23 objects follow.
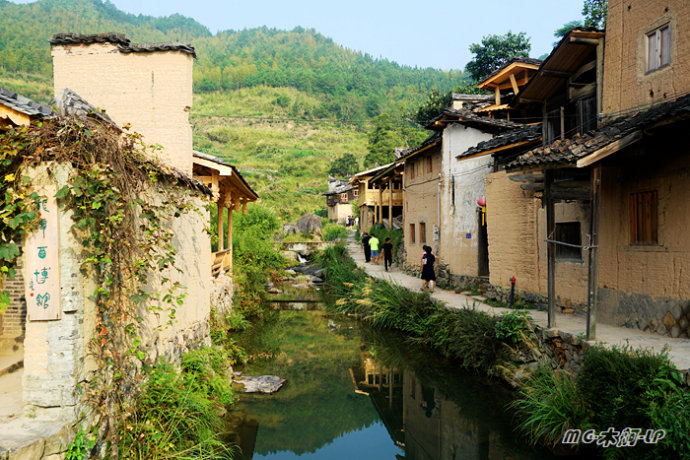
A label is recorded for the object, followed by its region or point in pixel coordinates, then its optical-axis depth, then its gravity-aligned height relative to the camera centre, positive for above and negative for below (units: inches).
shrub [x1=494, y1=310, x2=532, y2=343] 329.4 -68.0
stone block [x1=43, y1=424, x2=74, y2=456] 141.3 -63.7
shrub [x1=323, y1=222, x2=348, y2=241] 1416.1 -1.1
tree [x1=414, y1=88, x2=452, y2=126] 1122.7 +307.4
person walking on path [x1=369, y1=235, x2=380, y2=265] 923.4 -33.1
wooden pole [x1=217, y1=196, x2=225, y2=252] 562.6 +13.4
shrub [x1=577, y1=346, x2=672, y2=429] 200.7 -70.4
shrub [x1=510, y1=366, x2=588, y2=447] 233.0 -92.7
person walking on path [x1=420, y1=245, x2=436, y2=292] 549.0 -43.5
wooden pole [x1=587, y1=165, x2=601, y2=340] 264.8 -15.5
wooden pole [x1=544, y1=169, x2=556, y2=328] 309.6 -10.0
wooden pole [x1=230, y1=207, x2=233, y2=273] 607.8 -21.6
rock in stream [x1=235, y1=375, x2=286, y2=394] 327.9 -108.2
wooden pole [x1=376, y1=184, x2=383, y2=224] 1048.8 +73.2
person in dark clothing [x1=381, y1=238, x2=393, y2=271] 822.2 -34.8
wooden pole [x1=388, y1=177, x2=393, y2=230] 956.6 +62.0
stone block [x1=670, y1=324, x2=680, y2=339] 278.2 -60.4
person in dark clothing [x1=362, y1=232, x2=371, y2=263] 962.1 -34.3
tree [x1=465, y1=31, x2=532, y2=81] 1181.7 +461.8
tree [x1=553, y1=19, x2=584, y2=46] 1067.9 +465.8
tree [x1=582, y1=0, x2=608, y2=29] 964.1 +460.9
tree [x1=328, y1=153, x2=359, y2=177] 2375.7 +334.5
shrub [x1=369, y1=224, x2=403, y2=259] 881.8 -5.4
